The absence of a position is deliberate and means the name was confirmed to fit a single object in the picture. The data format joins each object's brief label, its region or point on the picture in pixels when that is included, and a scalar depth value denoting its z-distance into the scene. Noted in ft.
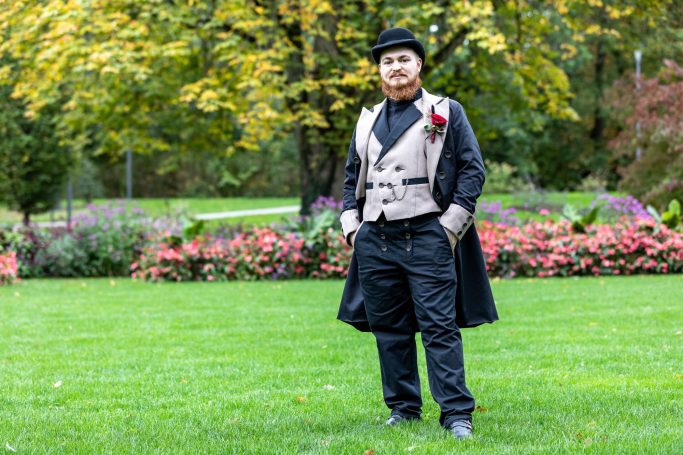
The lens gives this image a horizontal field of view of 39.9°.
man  14.82
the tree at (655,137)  56.54
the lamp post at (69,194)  66.16
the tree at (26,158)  63.72
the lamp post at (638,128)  61.62
